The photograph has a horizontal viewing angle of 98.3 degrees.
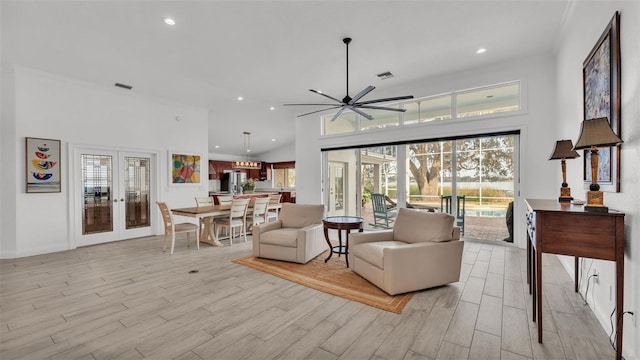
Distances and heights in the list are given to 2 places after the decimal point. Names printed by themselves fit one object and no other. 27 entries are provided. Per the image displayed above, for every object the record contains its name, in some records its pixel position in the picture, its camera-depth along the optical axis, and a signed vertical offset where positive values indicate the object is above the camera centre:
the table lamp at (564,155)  2.77 +0.24
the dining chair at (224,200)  6.19 -0.47
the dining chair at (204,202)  5.79 -0.48
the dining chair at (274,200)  6.69 -0.50
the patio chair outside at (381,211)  6.13 -0.74
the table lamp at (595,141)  1.77 +0.24
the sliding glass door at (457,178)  5.08 +0.01
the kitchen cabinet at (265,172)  12.51 +0.32
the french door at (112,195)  5.21 -0.31
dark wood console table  1.77 -0.40
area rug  2.77 -1.22
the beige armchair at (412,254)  2.86 -0.83
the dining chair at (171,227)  4.70 -0.85
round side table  3.76 -0.63
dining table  4.86 -0.62
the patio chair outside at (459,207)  5.36 -0.55
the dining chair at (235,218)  5.28 -0.77
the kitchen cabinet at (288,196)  11.54 -0.72
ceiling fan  3.84 +1.06
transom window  4.96 +1.41
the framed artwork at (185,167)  6.35 +0.28
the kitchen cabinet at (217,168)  10.98 +0.45
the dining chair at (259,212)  5.63 -0.70
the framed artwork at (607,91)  2.06 +0.73
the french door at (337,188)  7.31 -0.25
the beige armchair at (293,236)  3.96 -0.84
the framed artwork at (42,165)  4.56 +0.24
